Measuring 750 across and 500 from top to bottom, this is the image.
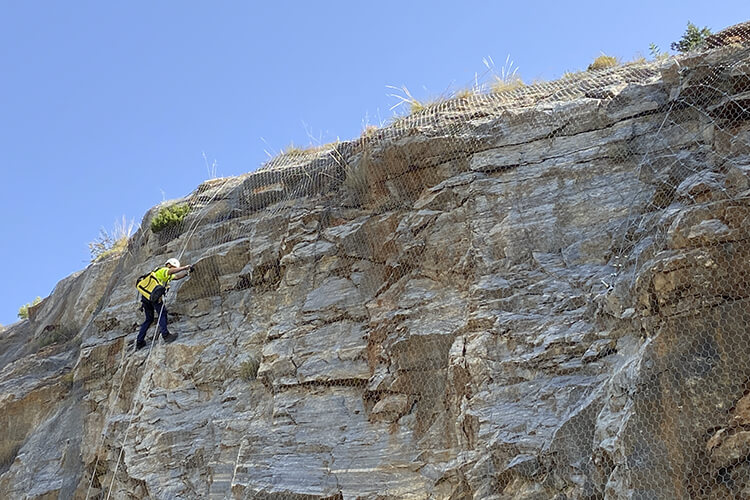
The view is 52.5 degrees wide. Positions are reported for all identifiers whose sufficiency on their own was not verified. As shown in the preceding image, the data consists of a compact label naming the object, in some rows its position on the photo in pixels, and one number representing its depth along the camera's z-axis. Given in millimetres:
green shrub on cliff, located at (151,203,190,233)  12664
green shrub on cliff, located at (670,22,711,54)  11905
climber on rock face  10758
